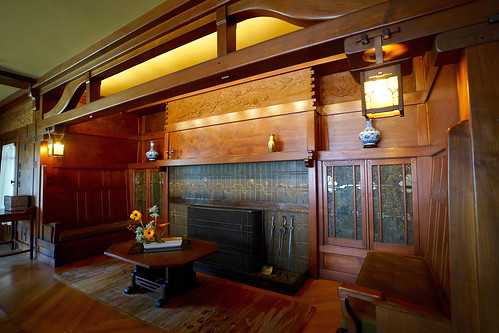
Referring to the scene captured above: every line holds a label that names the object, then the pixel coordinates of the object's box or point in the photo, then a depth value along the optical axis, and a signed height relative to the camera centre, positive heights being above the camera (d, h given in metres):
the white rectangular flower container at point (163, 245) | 2.80 -0.78
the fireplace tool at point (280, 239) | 3.32 -0.87
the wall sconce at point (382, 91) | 1.58 +0.56
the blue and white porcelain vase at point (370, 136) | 2.87 +0.45
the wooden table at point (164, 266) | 2.49 -1.02
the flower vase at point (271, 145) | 3.30 +0.42
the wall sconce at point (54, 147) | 3.88 +0.52
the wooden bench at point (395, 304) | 1.25 -0.80
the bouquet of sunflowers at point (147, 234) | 2.84 -0.66
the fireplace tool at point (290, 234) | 3.24 -0.79
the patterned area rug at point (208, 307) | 2.19 -1.33
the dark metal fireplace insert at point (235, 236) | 3.31 -0.85
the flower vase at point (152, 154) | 4.93 +0.48
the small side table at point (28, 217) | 3.97 -0.61
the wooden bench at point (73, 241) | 3.77 -1.03
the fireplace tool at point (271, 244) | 3.40 -0.96
